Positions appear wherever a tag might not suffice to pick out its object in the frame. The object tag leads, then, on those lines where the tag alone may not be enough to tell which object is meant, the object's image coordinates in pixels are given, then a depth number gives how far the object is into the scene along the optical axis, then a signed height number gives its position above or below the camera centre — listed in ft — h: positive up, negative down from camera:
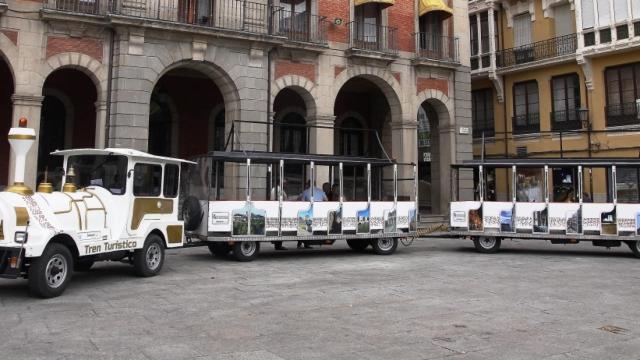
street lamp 73.05 +15.75
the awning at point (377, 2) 62.13 +26.91
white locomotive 24.41 +0.04
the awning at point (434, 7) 68.13 +28.72
